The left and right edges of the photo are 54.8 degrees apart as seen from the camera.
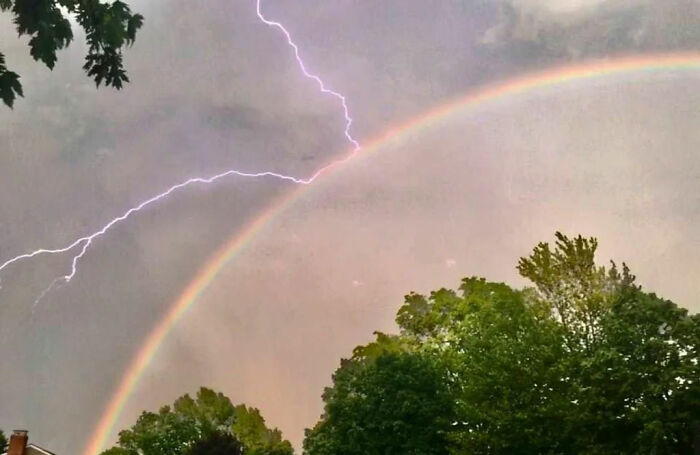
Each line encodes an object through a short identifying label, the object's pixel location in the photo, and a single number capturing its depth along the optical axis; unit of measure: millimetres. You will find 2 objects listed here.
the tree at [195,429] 56531
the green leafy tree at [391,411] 34938
